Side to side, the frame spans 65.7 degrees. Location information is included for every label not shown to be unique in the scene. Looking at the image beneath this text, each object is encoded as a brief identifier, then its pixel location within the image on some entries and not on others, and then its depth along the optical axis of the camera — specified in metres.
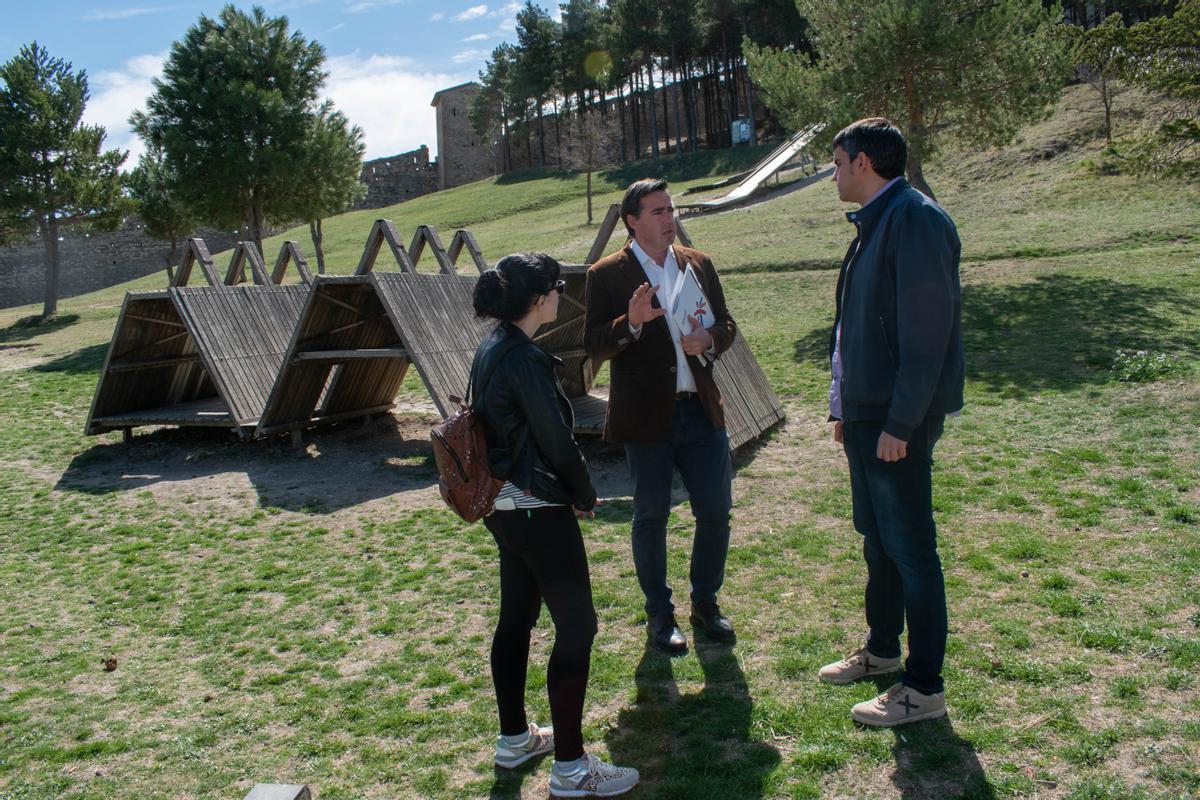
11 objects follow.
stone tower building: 57.62
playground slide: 28.80
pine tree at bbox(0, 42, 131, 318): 23.56
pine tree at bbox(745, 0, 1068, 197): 13.93
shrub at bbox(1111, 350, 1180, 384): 8.38
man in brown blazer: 4.01
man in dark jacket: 3.02
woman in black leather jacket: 2.94
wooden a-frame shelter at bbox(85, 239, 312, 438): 9.21
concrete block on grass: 2.68
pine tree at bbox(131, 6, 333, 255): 20.25
